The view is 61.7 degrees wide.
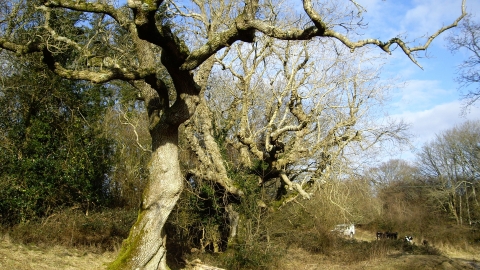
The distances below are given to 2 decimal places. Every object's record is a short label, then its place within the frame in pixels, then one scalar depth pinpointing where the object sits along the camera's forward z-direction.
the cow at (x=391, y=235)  23.53
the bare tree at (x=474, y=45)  14.62
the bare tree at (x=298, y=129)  14.60
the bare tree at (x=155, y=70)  7.09
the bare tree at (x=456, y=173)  35.68
